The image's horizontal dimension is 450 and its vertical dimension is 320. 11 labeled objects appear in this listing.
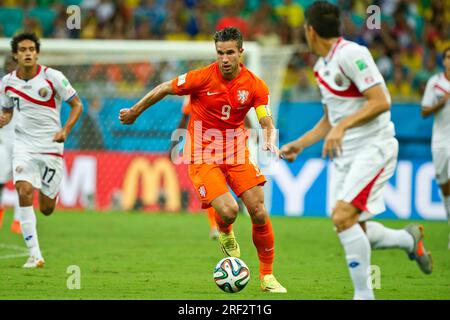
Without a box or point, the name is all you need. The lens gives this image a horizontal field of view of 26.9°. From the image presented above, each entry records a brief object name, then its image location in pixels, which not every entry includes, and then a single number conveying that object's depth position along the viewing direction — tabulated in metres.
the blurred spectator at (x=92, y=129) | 18.34
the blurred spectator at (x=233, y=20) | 19.86
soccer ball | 8.21
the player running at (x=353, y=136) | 7.01
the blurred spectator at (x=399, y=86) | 18.92
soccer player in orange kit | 8.66
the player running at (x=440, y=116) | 12.74
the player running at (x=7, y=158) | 14.34
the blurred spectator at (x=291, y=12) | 20.65
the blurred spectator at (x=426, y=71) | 18.80
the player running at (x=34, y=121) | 10.30
